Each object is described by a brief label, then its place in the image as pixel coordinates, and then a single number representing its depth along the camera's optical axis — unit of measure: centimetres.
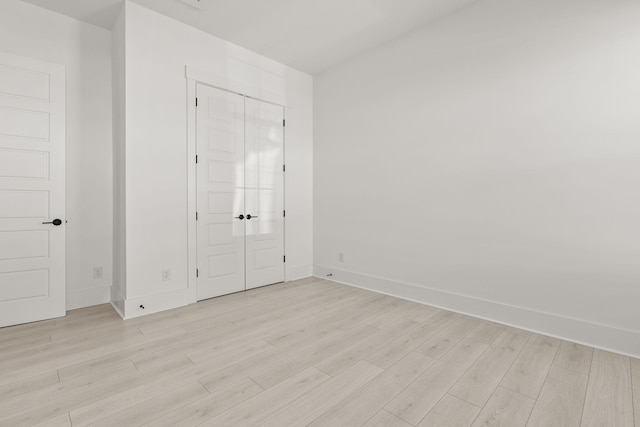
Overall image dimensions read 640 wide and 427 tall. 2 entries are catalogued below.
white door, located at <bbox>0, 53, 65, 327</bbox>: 283
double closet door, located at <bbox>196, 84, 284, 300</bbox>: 356
